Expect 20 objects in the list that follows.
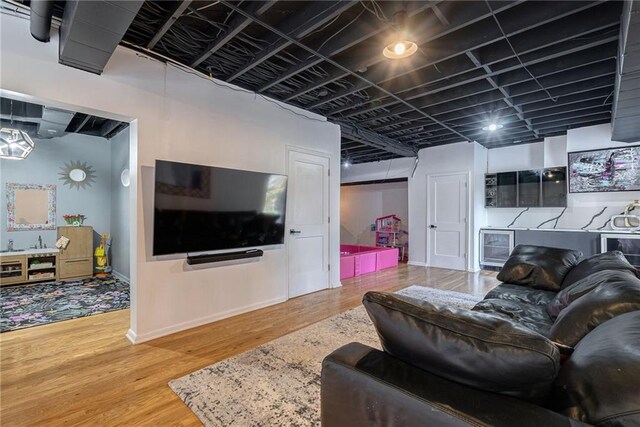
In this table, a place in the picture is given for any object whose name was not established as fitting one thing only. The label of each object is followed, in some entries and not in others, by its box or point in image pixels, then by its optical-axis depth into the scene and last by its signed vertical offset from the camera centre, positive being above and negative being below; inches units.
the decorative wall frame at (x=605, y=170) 187.5 +30.7
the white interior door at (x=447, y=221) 248.2 -5.2
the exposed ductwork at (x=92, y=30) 72.5 +50.9
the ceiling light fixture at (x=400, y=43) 87.2 +54.9
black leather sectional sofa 28.6 -18.4
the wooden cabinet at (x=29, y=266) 187.2 -35.2
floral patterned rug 133.6 -47.6
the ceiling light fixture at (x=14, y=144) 149.9 +36.5
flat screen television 111.9 +2.6
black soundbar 122.3 -19.0
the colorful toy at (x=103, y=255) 221.7 -32.0
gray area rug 69.3 -47.7
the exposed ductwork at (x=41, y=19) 76.0 +54.5
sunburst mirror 218.5 +30.2
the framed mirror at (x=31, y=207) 201.2 +4.9
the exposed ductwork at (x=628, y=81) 77.3 +50.3
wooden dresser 206.7 -29.7
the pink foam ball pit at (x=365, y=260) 222.2 -37.7
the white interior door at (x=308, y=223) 165.8 -5.0
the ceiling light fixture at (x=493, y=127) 197.7 +62.0
